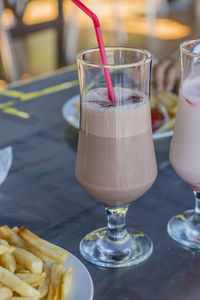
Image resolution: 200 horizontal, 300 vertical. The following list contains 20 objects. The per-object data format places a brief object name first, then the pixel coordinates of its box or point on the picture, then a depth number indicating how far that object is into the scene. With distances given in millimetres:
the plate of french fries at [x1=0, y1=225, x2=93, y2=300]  534
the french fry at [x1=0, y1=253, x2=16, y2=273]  557
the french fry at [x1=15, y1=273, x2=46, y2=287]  544
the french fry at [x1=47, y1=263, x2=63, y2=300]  536
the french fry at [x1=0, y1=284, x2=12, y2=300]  521
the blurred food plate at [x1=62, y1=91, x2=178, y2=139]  876
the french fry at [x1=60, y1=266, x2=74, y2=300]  538
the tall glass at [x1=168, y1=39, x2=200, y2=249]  629
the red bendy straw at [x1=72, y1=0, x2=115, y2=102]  590
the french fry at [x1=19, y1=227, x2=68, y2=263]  573
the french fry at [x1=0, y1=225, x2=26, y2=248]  599
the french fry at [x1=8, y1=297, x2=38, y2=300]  525
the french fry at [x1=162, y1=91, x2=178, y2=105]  947
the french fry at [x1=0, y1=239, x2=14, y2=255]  547
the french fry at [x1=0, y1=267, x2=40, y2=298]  529
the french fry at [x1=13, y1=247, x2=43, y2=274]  552
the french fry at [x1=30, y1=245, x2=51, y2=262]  582
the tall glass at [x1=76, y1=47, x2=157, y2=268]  602
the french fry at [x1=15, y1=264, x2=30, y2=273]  571
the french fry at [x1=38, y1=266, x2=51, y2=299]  545
